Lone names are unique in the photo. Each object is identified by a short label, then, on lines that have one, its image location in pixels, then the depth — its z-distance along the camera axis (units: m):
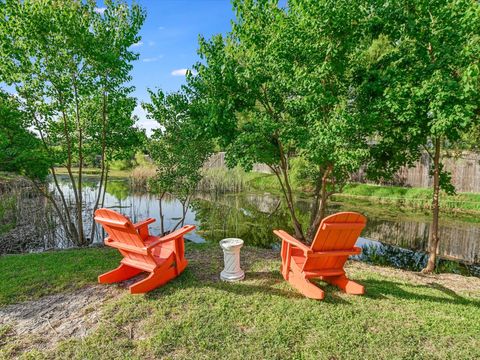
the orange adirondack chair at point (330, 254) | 3.01
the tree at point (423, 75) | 3.40
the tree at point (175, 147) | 5.77
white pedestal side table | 3.69
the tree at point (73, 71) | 4.82
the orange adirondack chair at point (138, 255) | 3.20
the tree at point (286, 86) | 3.97
